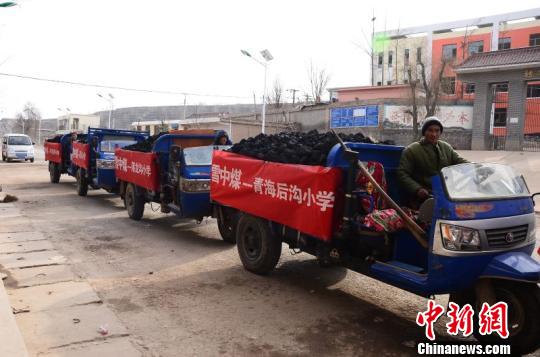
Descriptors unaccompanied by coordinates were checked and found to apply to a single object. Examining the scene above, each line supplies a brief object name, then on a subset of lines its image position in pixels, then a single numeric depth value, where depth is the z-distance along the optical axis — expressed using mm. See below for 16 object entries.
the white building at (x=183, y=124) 39275
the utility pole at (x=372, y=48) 48375
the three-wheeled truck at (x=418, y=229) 3789
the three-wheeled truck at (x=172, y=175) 8281
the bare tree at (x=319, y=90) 52250
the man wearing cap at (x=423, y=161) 4830
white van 29520
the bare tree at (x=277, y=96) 56762
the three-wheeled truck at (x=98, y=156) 12859
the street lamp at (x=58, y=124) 92612
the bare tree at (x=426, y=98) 27248
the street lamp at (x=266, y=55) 26344
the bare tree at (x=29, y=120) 94625
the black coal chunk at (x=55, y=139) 19016
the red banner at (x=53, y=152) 17375
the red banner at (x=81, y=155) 13836
